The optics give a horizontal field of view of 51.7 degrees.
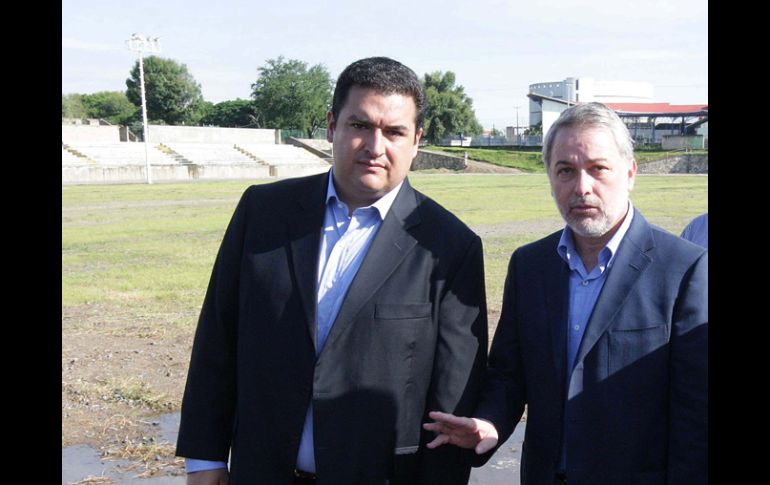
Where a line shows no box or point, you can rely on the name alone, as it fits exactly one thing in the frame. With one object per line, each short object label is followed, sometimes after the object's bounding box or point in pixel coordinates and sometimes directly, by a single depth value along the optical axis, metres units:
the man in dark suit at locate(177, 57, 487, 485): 2.82
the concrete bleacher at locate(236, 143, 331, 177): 57.25
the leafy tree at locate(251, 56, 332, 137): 91.19
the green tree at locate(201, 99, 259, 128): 94.81
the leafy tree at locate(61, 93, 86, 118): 84.69
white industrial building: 75.50
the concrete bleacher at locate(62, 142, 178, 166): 51.16
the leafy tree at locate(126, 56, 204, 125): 84.38
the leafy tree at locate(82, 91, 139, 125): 87.81
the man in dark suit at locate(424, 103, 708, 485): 2.65
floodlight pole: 45.88
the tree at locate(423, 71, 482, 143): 92.50
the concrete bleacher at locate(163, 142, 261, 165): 58.15
